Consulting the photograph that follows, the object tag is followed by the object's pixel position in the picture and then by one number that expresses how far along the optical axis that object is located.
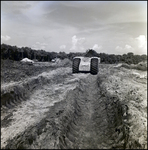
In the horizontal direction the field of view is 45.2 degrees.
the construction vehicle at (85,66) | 18.50
